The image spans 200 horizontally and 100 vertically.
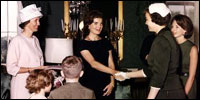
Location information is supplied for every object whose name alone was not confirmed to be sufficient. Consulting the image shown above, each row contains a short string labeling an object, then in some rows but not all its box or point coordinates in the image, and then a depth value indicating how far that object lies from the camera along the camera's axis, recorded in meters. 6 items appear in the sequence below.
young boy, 2.13
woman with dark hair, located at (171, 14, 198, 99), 2.70
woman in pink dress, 2.72
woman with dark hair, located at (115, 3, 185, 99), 2.18
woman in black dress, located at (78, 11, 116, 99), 2.87
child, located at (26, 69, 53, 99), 2.29
